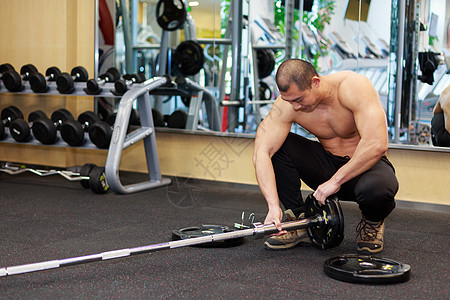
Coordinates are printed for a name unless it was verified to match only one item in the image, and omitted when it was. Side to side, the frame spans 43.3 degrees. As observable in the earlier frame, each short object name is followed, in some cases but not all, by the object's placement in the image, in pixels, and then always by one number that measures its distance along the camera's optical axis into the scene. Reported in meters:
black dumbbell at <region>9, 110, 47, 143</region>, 3.94
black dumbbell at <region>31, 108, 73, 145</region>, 3.88
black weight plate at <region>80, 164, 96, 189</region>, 3.83
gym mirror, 3.65
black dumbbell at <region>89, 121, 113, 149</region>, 3.79
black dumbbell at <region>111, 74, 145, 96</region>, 3.77
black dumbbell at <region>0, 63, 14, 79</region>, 4.23
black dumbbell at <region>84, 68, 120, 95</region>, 3.83
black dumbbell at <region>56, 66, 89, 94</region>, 3.90
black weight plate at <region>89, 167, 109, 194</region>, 3.71
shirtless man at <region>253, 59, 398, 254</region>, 2.20
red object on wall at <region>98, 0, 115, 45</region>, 4.63
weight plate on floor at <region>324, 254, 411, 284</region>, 1.92
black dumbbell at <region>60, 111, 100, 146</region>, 3.83
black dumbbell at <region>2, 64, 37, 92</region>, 4.03
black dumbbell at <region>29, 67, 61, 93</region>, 3.98
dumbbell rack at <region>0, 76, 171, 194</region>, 3.61
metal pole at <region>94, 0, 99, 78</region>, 4.61
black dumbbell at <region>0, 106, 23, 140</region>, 4.18
